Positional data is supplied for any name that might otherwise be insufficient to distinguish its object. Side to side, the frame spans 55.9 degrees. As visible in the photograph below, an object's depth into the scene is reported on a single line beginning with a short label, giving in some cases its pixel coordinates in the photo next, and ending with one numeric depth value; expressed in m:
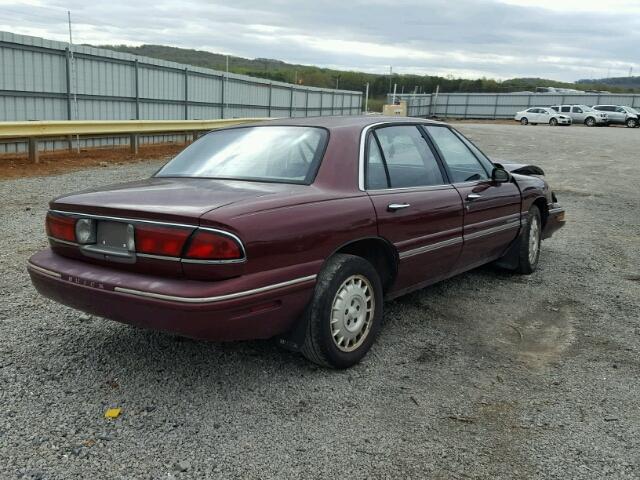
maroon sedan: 2.98
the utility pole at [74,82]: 14.27
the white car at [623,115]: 41.91
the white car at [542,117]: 41.85
